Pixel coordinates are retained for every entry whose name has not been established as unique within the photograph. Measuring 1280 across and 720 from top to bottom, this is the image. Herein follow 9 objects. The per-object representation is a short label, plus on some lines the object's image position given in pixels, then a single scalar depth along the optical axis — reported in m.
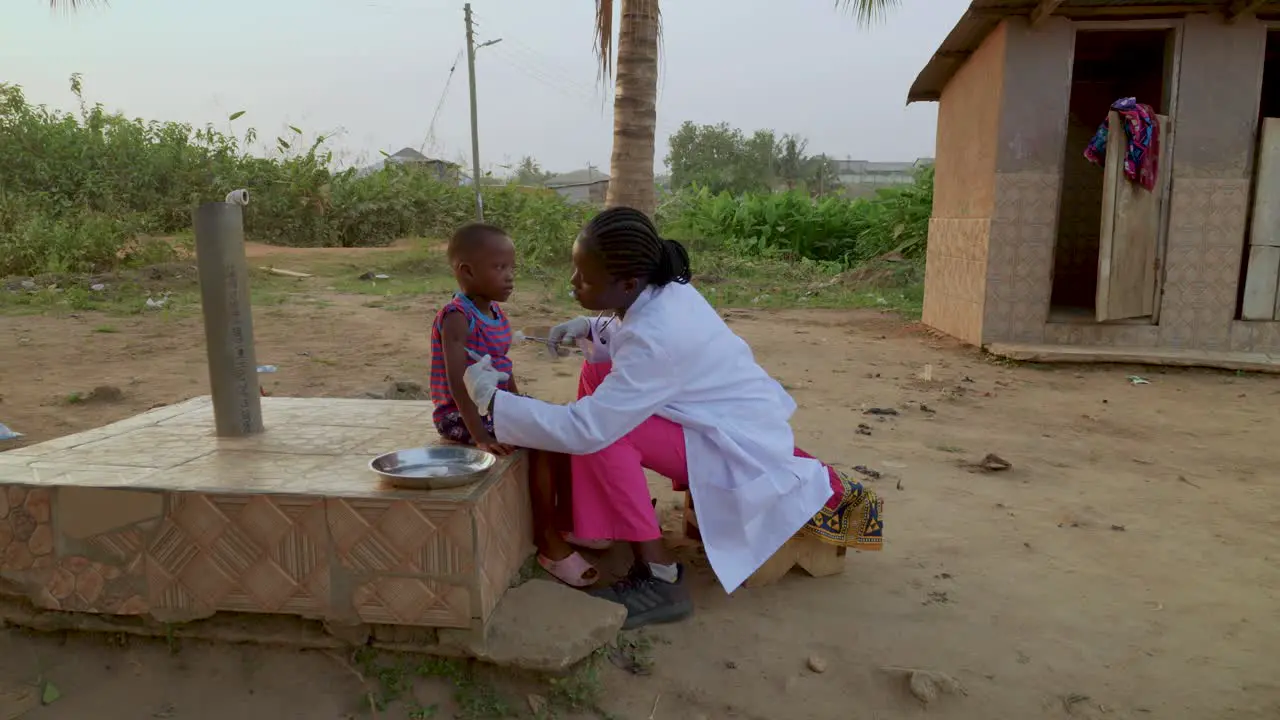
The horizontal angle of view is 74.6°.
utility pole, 15.91
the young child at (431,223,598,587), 2.50
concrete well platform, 2.11
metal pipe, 2.60
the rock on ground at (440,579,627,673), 2.13
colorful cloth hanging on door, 6.31
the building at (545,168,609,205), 28.97
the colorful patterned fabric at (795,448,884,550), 2.78
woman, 2.35
